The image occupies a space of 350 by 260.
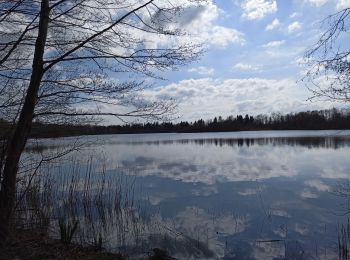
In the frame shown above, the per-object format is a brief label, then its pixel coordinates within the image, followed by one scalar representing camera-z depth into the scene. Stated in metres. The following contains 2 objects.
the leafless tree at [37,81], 5.55
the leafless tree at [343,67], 6.41
